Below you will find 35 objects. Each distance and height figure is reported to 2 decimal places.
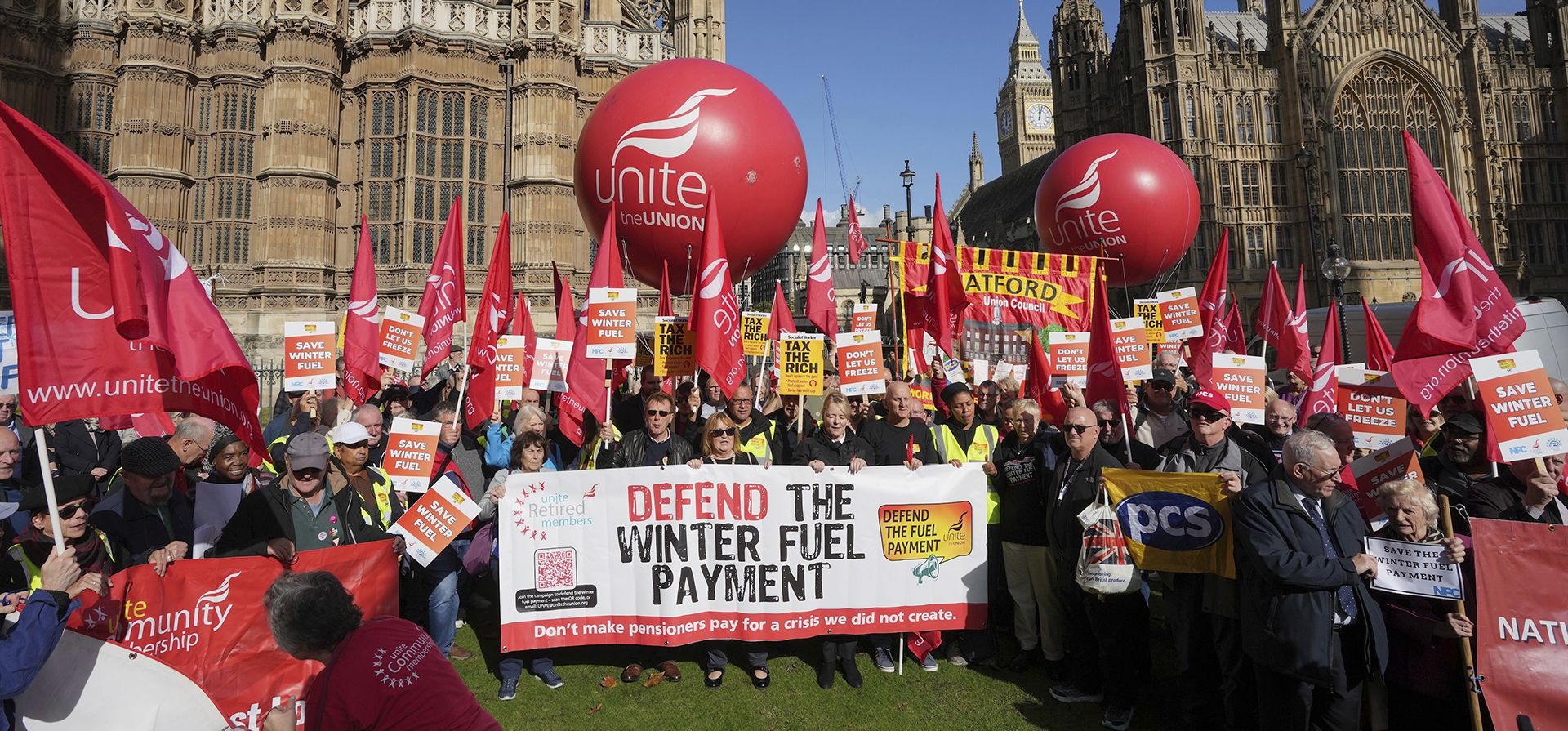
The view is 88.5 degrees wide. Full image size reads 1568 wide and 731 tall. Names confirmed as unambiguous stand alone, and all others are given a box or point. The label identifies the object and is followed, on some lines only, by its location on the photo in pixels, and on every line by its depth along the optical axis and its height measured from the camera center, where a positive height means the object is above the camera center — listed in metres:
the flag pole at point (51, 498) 3.26 -0.24
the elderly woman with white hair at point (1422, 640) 3.87 -1.17
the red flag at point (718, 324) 7.25 +0.92
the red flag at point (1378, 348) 8.69 +0.64
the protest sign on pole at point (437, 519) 5.17 -0.57
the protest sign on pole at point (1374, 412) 6.45 -0.04
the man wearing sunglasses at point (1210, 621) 4.77 -1.30
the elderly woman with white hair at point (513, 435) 6.77 -0.07
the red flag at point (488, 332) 8.84 +1.13
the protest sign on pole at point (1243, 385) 7.35 +0.24
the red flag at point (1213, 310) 11.55 +1.50
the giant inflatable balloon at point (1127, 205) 10.91 +2.86
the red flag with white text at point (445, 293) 9.21 +1.59
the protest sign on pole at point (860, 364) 8.54 +0.60
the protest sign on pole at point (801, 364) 8.29 +0.59
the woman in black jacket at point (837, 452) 5.95 -0.25
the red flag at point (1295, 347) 10.75 +0.84
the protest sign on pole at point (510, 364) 9.07 +0.72
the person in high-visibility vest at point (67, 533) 3.73 -0.45
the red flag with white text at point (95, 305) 3.54 +0.63
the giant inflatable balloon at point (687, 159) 8.30 +2.79
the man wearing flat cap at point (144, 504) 4.43 -0.37
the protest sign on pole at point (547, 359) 9.00 +0.78
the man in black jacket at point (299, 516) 4.70 -0.50
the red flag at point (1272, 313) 11.59 +1.41
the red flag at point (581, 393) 7.46 +0.32
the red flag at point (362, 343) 9.16 +1.04
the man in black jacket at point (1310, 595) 3.95 -0.93
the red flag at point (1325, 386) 8.16 +0.22
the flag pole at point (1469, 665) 3.73 -1.21
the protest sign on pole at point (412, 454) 5.98 -0.17
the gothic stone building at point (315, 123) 22.55 +9.03
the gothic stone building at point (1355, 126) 46.44 +16.54
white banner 5.95 -0.98
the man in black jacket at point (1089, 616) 5.32 -1.36
